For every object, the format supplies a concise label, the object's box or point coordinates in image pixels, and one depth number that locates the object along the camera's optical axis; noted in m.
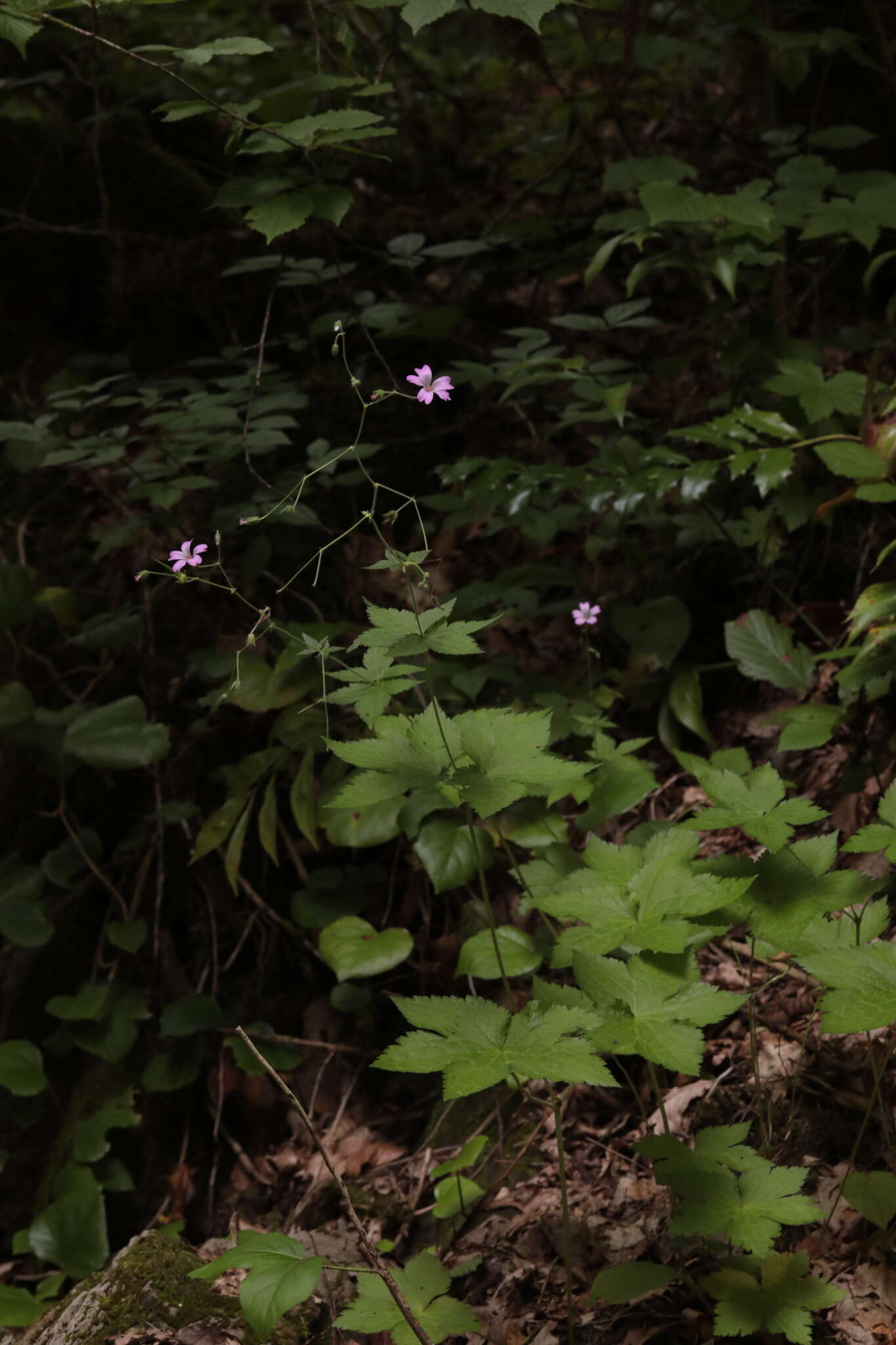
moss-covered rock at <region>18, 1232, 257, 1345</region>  1.46
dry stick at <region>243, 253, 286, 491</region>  2.19
